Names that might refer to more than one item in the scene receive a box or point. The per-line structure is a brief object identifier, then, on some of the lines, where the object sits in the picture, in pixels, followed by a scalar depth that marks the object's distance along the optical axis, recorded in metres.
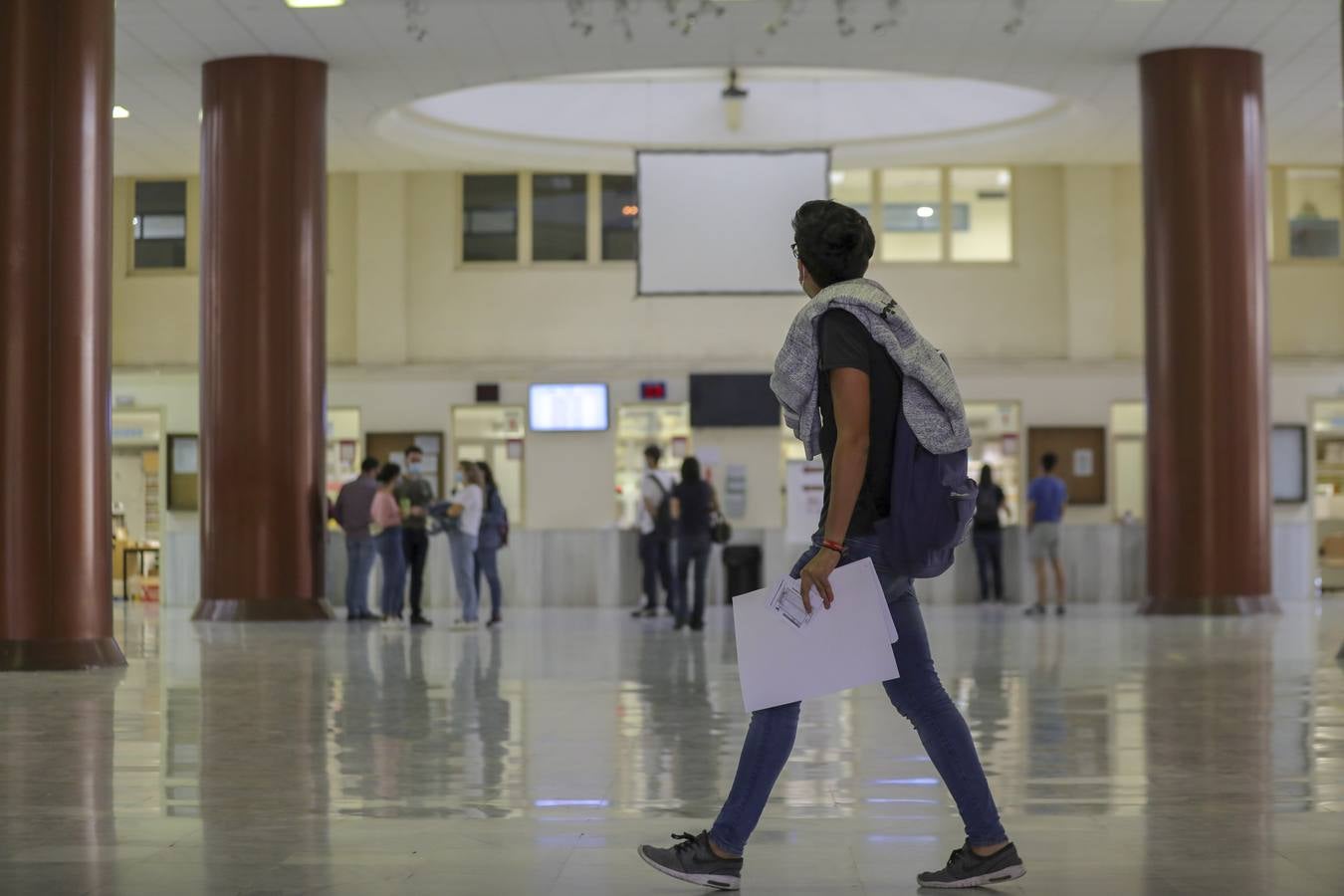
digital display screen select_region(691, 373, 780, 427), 23.45
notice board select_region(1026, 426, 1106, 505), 23.45
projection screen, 21.38
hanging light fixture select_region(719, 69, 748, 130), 22.59
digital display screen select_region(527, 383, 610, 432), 23.62
